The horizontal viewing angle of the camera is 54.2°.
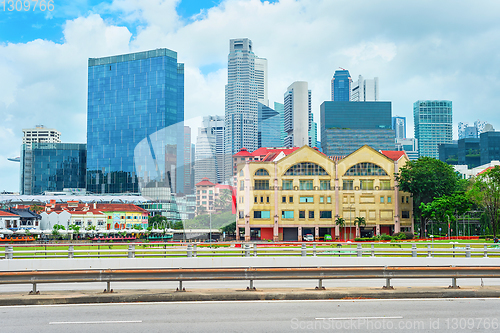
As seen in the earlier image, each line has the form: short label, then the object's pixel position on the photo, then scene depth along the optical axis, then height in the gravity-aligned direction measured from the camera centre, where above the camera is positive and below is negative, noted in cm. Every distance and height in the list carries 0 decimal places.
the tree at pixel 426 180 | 9462 +470
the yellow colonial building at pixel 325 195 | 10144 +188
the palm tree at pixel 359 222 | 9962 -369
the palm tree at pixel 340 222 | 10021 -366
